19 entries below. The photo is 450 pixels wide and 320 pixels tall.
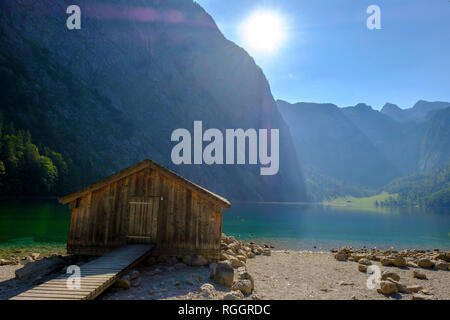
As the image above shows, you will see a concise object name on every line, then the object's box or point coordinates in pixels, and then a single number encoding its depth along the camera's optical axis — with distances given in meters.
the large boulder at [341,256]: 17.64
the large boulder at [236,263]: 12.58
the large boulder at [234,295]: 8.02
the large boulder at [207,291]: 8.32
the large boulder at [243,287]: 9.05
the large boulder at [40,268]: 10.39
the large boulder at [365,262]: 15.18
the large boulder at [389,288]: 9.68
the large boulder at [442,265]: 14.90
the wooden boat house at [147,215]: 12.02
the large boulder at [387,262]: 15.71
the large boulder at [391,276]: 11.33
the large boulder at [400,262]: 15.28
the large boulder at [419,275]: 12.88
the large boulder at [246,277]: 9.77
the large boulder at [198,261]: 11.41
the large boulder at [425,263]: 15.34
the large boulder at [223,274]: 9.51
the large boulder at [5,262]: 13.85
